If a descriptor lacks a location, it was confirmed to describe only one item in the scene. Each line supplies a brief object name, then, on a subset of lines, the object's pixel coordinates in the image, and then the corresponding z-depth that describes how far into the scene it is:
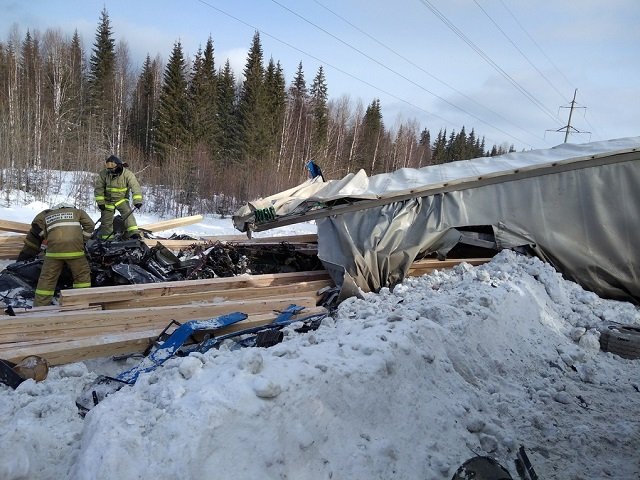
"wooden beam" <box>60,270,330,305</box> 5.00
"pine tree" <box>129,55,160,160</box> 39.38
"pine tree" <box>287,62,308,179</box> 38.28
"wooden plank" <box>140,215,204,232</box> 10.23
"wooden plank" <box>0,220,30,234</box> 8.45
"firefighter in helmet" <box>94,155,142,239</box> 8.38
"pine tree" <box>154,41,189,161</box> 32.72
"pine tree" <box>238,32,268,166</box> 34.12
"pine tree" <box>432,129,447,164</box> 62.00
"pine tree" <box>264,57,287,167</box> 36.00
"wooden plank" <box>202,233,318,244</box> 8.73
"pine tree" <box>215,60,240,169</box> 34.91
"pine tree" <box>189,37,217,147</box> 33.31
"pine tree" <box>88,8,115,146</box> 34.25
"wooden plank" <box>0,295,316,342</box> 4.09
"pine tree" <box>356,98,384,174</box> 46.09
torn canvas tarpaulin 6.18
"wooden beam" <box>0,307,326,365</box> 3.70
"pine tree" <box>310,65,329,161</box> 39.38
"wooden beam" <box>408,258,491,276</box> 6.59
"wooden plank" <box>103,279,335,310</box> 5.30
